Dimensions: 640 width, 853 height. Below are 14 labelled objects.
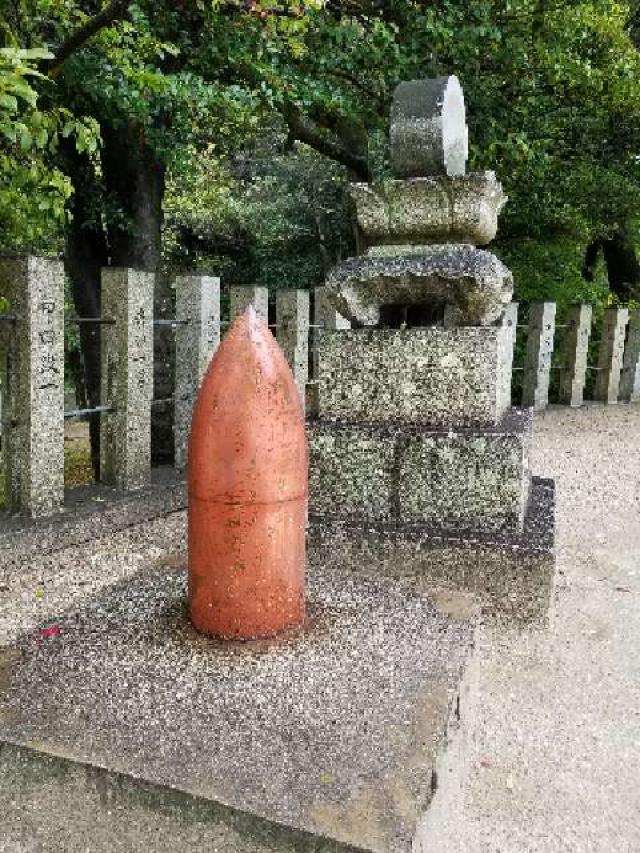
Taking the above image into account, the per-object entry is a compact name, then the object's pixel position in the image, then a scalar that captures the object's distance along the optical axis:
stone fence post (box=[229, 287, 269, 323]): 4.85
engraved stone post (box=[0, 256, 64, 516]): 3.40
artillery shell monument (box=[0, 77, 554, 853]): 1.65
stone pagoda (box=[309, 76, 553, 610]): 3.24
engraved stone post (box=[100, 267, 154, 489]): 3.97
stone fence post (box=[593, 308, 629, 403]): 11.01
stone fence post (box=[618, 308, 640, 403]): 11.16
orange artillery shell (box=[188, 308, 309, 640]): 2.05
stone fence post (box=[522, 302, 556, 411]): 10.54
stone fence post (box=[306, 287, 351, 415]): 6.68
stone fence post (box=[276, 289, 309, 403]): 5.57
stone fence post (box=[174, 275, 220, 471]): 4.52
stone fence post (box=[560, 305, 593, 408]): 10.88
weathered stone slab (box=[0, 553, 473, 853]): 1.57
